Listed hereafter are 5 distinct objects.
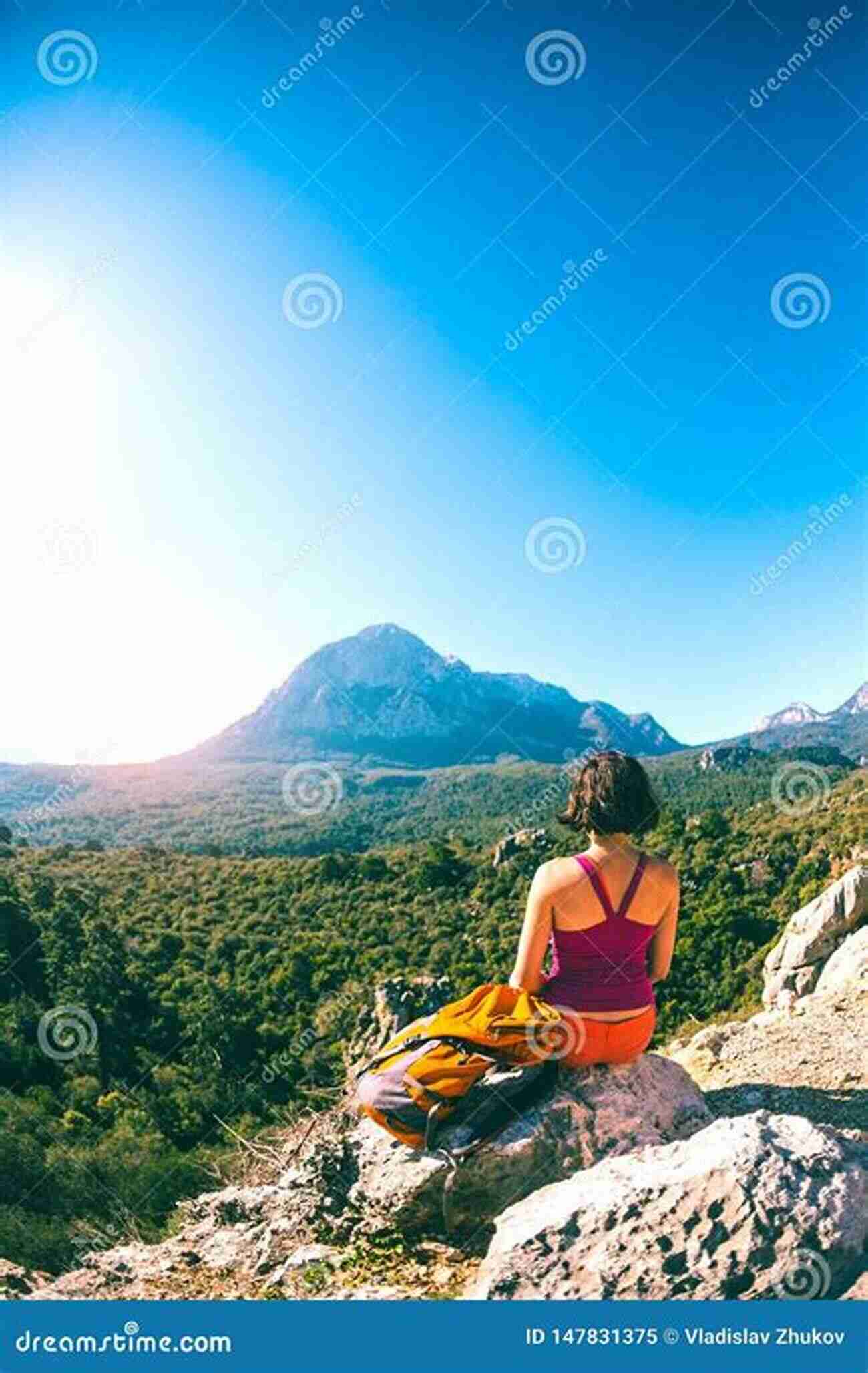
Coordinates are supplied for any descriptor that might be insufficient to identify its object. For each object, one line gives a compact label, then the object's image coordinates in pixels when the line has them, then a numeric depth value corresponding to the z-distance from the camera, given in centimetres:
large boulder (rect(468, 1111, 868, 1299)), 290
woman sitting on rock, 332
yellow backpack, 335
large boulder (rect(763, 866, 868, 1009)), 723
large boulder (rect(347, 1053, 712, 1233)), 340
